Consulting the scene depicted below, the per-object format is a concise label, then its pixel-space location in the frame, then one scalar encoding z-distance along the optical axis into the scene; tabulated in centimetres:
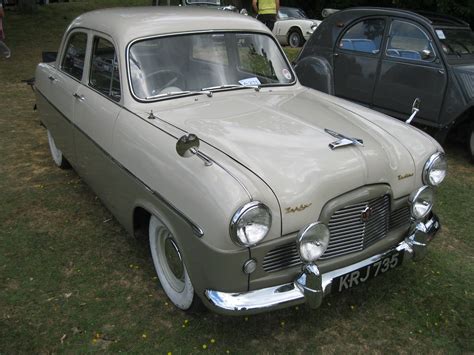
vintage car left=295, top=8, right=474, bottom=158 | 543
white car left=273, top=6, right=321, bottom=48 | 1492
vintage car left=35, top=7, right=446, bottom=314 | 239
